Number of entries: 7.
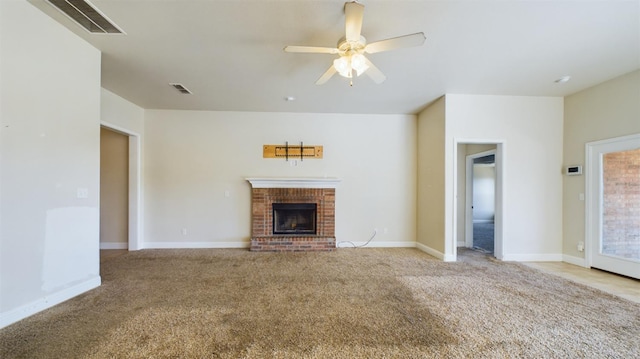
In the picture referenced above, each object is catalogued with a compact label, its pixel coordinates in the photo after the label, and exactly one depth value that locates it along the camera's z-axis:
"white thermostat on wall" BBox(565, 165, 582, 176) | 3.90
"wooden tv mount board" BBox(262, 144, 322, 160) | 5.02
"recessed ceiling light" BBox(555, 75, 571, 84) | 3.41
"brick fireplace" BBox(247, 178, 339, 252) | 4.66
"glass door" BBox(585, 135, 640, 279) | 3.32
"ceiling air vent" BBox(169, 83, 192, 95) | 3.72
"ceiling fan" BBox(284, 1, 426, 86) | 1.99
